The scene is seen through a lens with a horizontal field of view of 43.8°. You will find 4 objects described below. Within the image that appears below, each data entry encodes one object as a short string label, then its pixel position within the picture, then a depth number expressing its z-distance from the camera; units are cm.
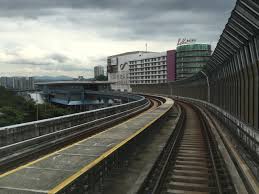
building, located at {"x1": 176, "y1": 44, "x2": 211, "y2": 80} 16175
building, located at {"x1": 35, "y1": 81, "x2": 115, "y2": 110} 13012
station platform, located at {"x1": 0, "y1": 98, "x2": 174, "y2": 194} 749
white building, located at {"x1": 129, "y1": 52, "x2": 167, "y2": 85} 18125
